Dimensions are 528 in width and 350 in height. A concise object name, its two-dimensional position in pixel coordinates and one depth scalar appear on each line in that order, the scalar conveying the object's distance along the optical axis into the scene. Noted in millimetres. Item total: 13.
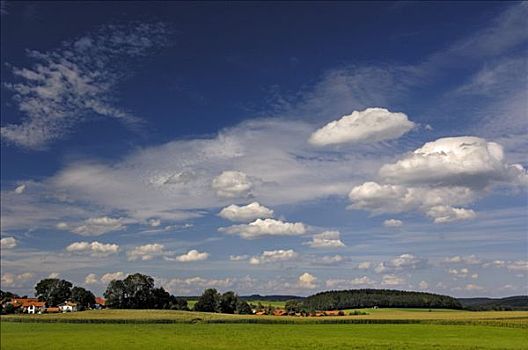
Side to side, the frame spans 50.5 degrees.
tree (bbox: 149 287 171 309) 181075
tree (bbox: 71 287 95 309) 187250
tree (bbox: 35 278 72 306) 184375
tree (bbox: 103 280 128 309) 178125
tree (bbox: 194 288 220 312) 175000
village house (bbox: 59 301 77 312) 180250
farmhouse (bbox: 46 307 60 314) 166900
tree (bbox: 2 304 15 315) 156712
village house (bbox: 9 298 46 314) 169838
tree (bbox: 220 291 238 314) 176125
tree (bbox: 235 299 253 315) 179000
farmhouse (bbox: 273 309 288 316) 180050
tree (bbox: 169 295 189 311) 181250
